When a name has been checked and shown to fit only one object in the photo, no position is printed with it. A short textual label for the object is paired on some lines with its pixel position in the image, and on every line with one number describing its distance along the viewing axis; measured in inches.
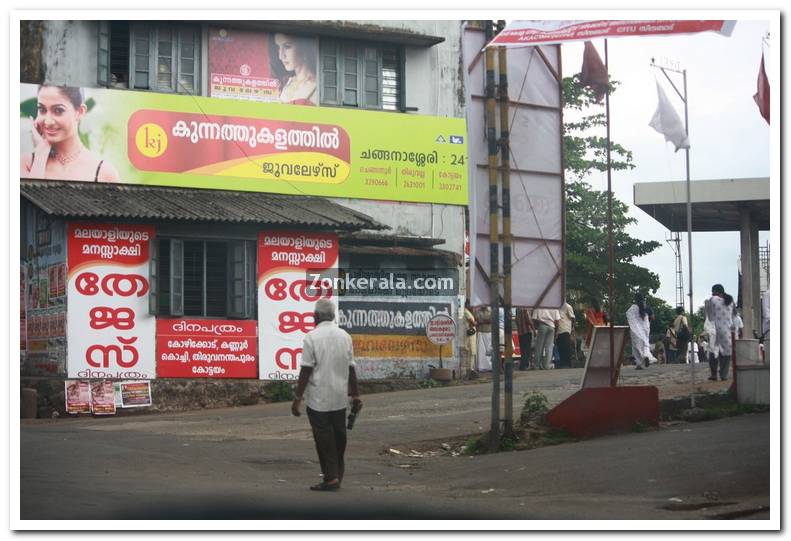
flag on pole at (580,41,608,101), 595.5
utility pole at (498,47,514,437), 550.0
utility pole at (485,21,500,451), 545.3
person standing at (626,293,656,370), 882.1
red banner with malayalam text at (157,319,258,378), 828.0
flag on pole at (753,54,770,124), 522.3
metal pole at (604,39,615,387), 540.1
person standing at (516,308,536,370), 981.2
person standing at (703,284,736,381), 749.3
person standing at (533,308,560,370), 960.9
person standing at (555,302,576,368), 1016.2
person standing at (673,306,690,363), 1041.5
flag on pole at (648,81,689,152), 582.2
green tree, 1504.7
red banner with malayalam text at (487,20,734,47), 459.8
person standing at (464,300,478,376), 960.9
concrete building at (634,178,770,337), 1014.4
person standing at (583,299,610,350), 900.6
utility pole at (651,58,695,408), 572.9
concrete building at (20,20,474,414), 822.5
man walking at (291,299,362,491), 408.5
